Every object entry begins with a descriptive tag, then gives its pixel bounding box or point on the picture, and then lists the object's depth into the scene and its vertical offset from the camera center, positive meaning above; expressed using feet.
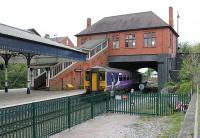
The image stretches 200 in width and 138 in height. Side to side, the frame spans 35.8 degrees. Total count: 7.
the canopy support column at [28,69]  90.53 +3.20
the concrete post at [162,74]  126.00 +2.06
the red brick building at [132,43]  127.13 +16.02
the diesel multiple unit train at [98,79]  95.50 +0.11
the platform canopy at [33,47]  65.13 +8.32
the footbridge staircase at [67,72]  111.55 +3.13
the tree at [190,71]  89.76 +2.50
